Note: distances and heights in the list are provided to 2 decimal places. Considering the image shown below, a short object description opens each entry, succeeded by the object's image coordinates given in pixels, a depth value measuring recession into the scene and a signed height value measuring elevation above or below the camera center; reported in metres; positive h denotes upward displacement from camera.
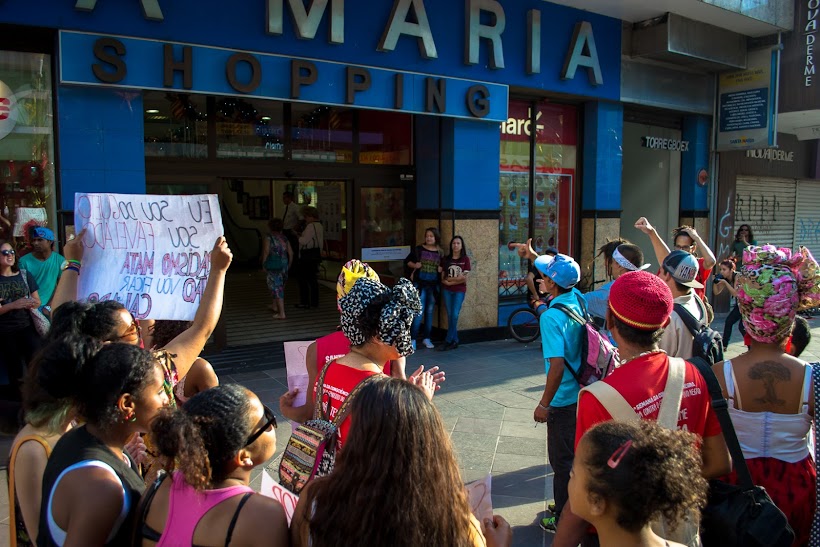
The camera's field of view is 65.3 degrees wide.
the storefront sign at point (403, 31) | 7.02 +2.42
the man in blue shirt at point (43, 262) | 6.24 -0.46
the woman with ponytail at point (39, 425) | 2.10 -0.70
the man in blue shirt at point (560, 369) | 3.89 -0.92
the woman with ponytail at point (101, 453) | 1.89 -0.74
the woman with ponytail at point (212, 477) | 1.73 -0.74
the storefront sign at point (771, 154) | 14.43 +1.50
